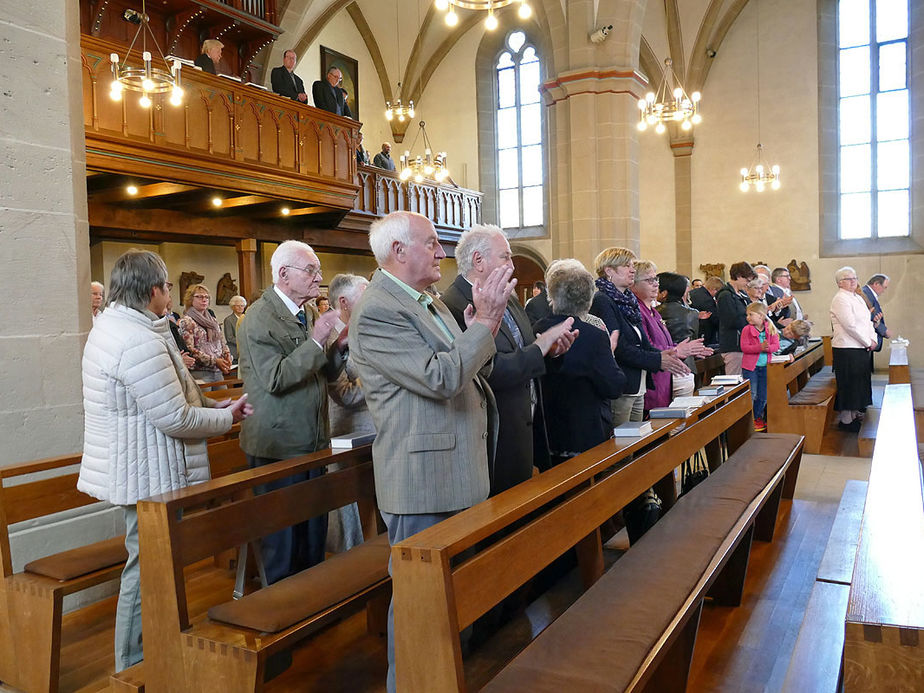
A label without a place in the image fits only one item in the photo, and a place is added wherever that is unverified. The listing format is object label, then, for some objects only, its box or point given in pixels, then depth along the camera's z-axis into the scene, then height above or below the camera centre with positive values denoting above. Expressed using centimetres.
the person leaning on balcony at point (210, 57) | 955 +333
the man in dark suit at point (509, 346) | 274 -11
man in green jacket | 311 -25
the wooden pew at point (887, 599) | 141 -58
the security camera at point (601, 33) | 960 +352
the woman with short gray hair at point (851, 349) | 714 -38
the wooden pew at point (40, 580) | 265 -90
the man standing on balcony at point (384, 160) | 1298 +269
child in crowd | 711 -35
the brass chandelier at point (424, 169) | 1235 +257
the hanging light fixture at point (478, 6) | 709 +293
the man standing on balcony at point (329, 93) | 1048 +311
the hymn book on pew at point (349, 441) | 301 -48
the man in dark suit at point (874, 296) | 838 +15
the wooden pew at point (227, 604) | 214 -84
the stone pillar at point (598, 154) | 988 +209
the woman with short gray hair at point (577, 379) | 334 -29
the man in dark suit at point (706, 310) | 889 +2
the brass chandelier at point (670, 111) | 1162 +308
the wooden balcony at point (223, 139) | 762 +209
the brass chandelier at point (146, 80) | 686 +224
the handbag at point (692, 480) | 417 -91
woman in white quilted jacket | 254 -28
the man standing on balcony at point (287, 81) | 996 +313
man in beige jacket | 212 -19
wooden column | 1077 +81
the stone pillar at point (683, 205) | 1617 +226
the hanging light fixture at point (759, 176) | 1415 +252
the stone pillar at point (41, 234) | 325 +40
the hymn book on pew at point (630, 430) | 303 -46
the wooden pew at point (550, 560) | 169 -68
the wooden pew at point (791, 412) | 657 -88
